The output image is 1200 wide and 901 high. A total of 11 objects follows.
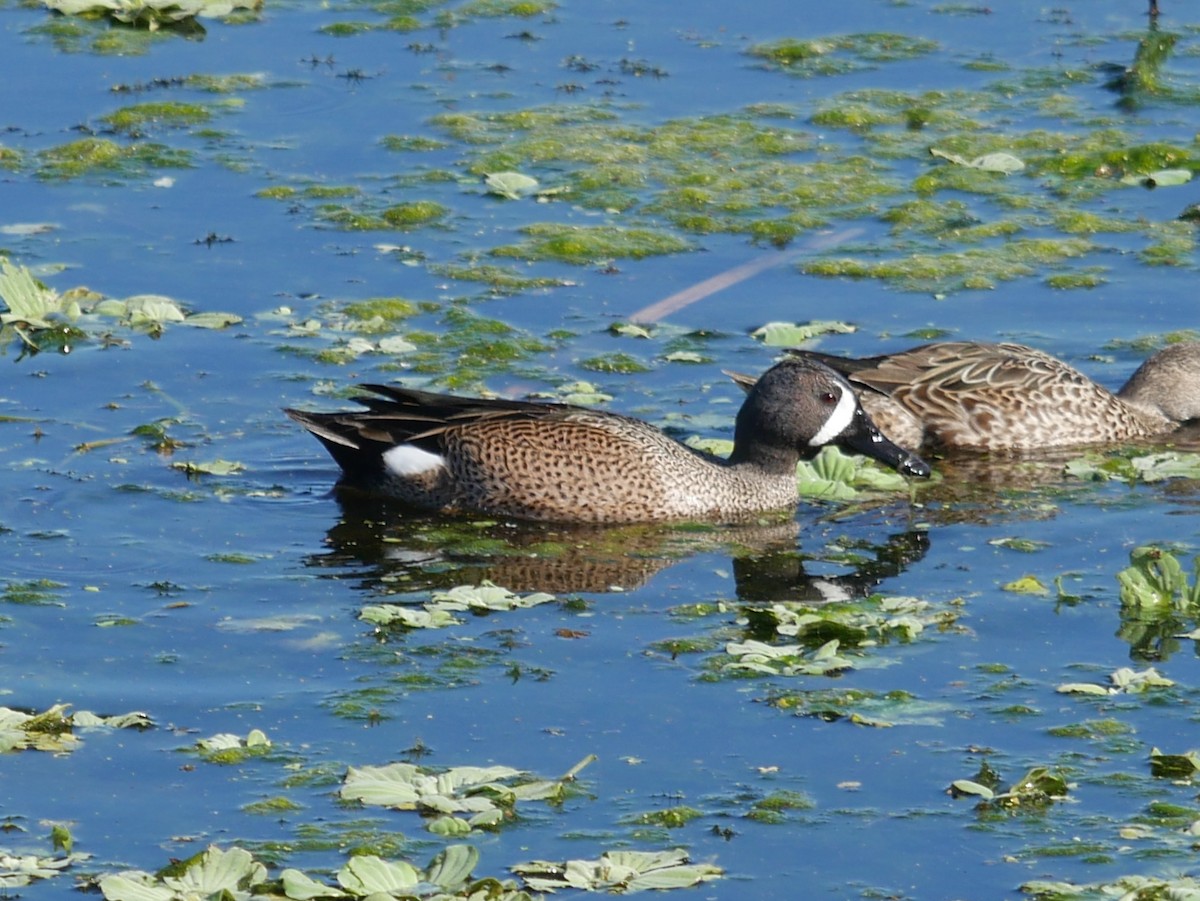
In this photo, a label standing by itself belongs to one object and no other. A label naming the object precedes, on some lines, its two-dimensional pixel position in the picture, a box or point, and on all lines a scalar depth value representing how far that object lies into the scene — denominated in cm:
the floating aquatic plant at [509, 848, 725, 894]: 1188
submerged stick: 2277
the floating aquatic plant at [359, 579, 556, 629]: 1577
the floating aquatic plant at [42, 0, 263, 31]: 3191
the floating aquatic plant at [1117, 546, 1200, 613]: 1594
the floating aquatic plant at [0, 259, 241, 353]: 2169
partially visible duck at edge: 2083
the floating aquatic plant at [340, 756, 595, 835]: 1257
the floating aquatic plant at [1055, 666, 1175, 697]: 1455
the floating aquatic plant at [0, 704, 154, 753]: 1348
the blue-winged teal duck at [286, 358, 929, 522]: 1861
